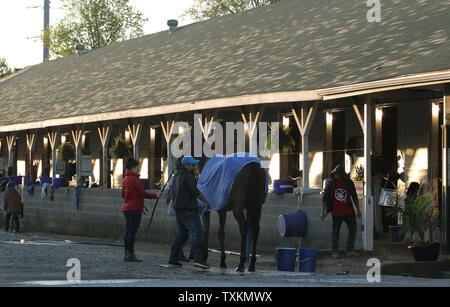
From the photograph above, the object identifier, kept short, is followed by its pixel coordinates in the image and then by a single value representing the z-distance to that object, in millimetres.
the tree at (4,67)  103362
